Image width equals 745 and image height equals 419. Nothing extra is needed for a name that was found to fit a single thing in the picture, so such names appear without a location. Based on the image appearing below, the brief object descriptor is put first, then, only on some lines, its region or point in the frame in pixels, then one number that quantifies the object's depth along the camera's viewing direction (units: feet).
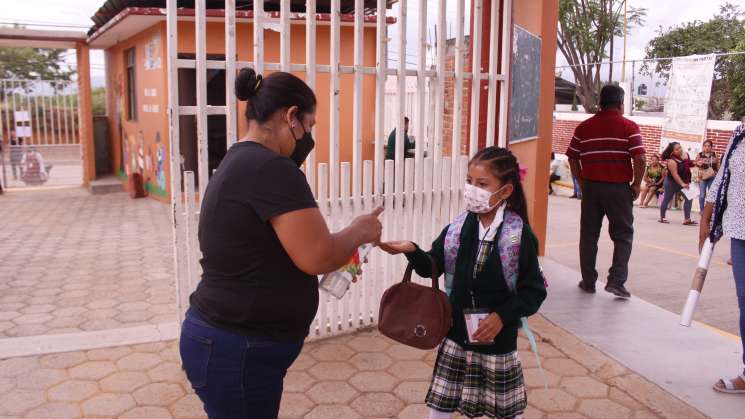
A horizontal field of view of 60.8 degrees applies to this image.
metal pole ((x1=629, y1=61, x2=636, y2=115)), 55.52
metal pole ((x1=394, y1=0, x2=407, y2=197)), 13.98
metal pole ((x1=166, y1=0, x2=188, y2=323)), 11.21
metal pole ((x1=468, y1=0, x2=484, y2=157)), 15.72
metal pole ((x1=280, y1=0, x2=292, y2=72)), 12.59
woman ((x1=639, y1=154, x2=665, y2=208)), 48.06
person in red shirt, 17.75
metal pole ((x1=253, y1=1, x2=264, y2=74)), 12.12
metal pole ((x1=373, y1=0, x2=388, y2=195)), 13.82
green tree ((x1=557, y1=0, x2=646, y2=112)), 85.66
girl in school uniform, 8.53
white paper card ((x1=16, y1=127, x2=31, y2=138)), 43.42
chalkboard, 17.15
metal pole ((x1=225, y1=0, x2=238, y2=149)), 11.80
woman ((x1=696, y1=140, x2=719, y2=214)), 38.37
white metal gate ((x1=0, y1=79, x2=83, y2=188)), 42.88
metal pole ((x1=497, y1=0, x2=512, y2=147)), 16.42
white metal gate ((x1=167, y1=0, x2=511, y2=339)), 11.91
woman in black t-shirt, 6.08
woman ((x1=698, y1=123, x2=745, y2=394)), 11.67
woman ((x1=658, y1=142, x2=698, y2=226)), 40.14
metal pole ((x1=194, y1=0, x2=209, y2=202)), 11.52
